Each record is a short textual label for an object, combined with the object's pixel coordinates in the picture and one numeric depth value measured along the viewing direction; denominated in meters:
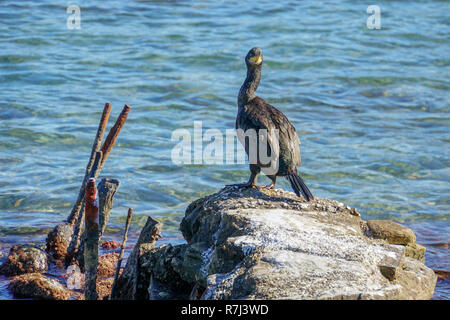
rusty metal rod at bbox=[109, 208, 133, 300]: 10.46
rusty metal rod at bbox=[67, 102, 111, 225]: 12.95
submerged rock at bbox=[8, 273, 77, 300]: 11.59
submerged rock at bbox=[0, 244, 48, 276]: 12.86
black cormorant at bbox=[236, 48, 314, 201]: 11.87
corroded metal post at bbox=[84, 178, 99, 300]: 9.77
